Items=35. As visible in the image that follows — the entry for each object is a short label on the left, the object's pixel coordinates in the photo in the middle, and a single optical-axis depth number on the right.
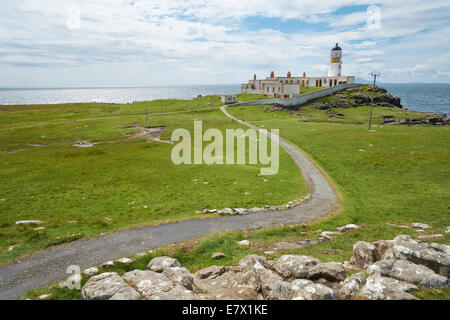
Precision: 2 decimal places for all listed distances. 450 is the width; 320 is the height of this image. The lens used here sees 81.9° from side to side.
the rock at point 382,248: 14.90
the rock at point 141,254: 17.70
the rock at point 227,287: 11.91
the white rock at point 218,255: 17.88
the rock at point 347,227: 22.81
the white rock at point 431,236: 18.36
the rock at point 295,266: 13.12
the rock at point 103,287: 11.58
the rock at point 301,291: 10.40
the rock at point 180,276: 12.73
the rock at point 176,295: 10.99
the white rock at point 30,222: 23.80
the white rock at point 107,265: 16.37
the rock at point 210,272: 14.67
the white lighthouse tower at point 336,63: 148.25
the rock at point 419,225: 22.49
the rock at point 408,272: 11.06
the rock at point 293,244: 19.46
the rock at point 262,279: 11.98
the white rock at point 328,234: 21.05
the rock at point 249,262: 14.41
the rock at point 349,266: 14.62
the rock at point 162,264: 15.04
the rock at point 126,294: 10.86
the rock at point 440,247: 14.16
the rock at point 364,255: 14.82
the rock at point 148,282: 11.73
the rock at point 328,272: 12.36
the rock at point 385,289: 10.01
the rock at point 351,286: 10.78
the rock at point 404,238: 17.00
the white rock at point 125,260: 16.89
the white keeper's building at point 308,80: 139.35
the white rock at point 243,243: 19.69
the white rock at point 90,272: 15.21
